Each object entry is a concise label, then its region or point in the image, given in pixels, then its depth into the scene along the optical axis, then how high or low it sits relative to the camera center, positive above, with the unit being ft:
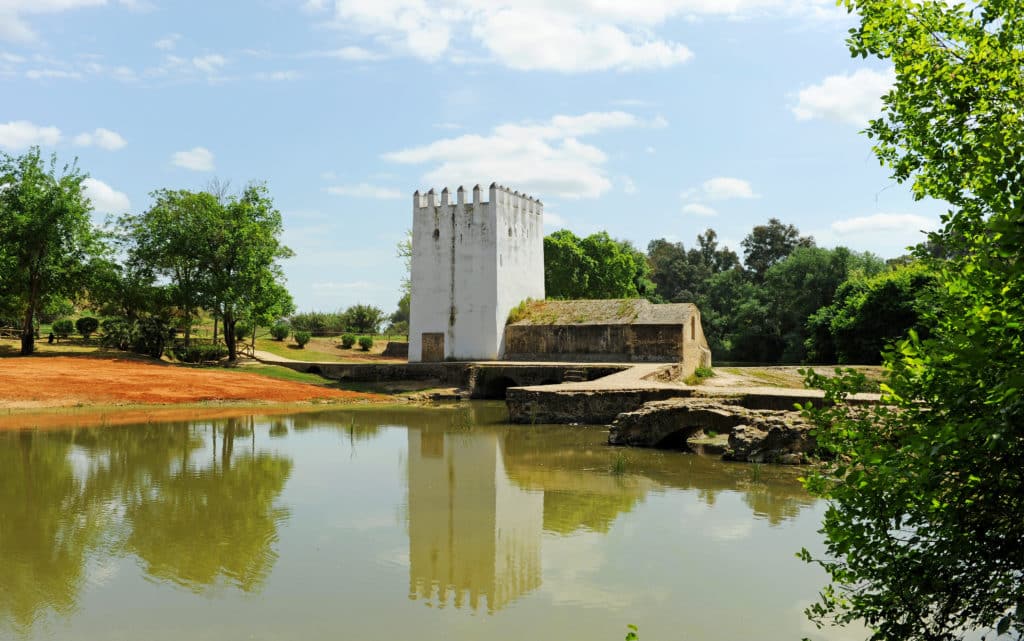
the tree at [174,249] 125.18 +12.88
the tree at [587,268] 167.73 +14.03
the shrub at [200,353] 124.16 -3.19
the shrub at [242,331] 151.32 +0.32
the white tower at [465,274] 116.57 +8.71
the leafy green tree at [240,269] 124.47 +9.79
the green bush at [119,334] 119.85 -0.33
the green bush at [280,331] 161.99 +0.37
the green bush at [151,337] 119.85 -0.73
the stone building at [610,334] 103.50 +0.19
